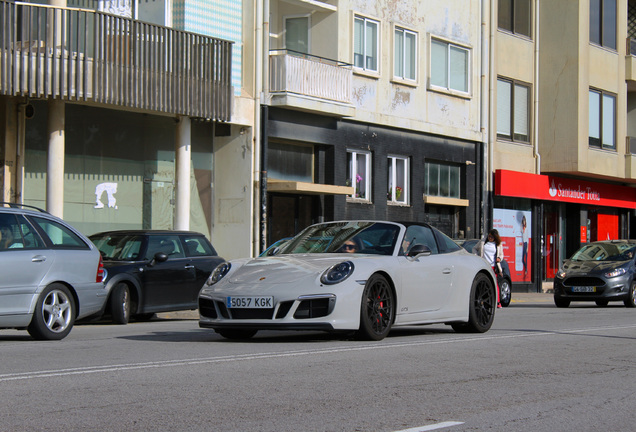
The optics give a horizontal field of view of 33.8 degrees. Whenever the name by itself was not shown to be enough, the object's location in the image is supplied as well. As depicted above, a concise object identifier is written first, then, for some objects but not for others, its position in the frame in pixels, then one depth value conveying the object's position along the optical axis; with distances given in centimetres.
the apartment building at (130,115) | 2027
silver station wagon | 1141
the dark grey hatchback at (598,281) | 2339
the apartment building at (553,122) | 3425
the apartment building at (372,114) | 2580
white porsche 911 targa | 1076
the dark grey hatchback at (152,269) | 1600
